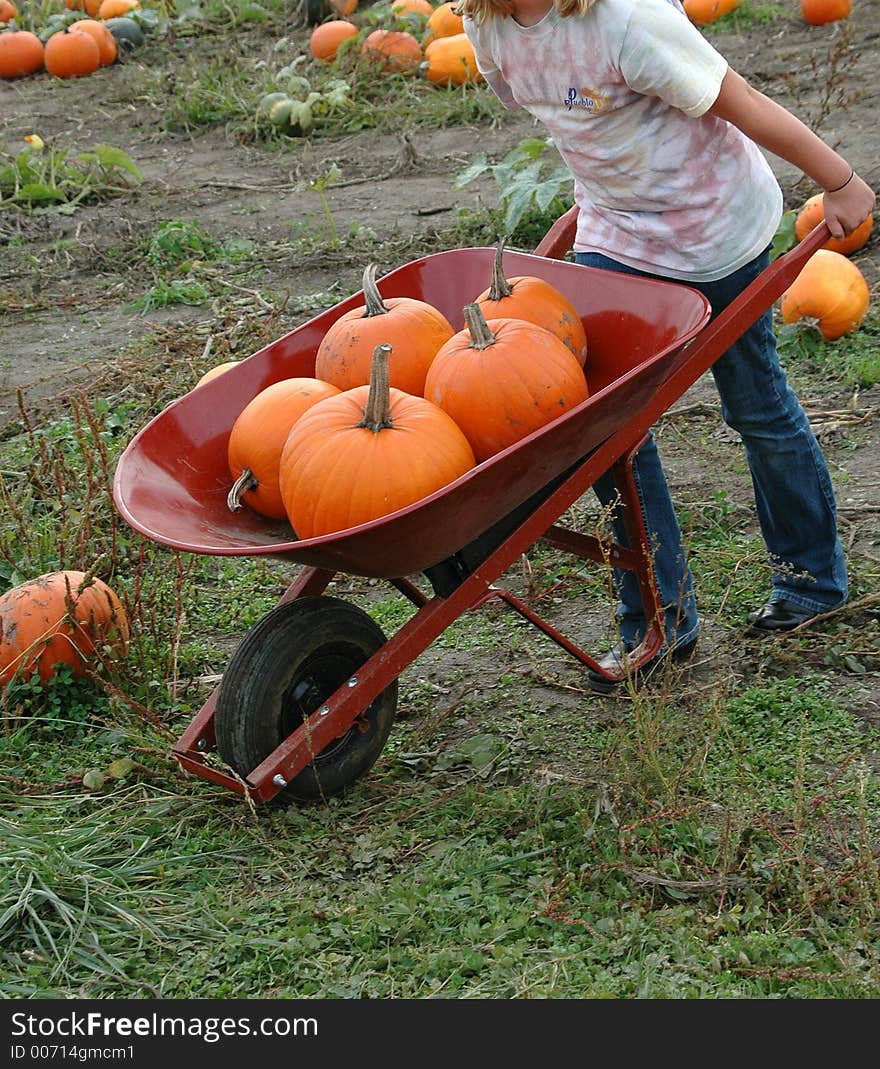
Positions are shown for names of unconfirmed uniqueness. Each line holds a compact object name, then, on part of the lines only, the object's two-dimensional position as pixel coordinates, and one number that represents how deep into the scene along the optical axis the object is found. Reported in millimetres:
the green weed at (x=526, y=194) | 5816
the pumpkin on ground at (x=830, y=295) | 4938
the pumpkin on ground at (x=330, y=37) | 9609
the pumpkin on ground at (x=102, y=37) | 10922
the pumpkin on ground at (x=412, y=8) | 9812
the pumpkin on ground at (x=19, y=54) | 11055
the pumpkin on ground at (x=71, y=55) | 10758
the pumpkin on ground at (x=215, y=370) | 4750
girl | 2746
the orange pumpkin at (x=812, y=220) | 5102
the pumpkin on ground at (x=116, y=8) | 11750
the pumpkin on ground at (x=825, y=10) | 8625
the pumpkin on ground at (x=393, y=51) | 9141
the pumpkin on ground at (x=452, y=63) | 8789
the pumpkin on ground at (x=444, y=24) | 9344
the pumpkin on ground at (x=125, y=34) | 11141
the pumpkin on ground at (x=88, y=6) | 12211
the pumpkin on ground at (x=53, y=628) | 3377
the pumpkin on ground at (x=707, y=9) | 9000
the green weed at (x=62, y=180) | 7614
